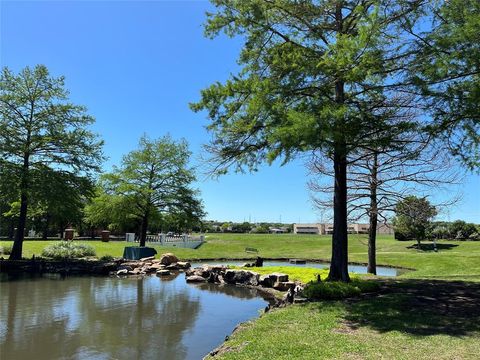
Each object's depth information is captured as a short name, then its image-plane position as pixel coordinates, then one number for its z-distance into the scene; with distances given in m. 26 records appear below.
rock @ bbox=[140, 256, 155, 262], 26.21
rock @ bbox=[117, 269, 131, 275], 22.88
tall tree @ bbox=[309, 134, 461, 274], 18.42
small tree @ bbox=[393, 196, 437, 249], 18.59
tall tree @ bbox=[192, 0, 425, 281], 10.05
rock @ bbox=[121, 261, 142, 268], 24.34
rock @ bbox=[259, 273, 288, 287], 17.50
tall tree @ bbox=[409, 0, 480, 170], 9.05
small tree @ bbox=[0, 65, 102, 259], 24.56
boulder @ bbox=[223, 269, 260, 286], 19.59
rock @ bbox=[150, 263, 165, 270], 24.30
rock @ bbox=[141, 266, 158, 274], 24.00
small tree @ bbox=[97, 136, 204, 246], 32.69
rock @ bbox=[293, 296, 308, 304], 11.26
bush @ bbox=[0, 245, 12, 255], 28.98
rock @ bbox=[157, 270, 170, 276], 22.73
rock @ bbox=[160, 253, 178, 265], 25.40
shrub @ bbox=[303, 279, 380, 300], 11.39
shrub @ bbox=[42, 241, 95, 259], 27.11
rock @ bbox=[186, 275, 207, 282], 20.69
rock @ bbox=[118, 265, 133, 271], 23.78
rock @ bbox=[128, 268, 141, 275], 23.25
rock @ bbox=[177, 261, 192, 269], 25.48
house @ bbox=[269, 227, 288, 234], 114.96
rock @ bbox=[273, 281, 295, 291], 16.72
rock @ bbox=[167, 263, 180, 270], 24.78
